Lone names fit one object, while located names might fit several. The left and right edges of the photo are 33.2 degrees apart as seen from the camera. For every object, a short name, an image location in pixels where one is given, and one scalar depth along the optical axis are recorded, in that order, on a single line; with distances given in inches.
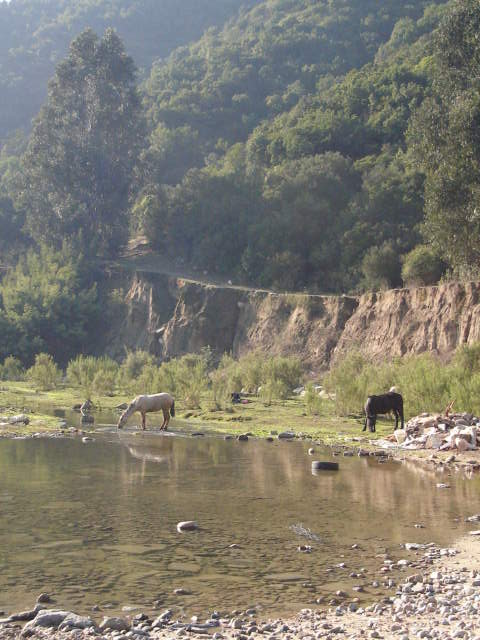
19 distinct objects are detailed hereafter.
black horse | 1180.5
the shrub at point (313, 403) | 1396.4
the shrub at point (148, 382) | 1729.5
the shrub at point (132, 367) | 2010.2
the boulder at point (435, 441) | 1007.3
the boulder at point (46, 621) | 378.0
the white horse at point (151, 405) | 1286.9
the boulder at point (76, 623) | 379.2
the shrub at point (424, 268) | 2018.9
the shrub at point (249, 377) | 1765.5
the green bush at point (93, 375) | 1907.0
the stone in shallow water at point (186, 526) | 582.3
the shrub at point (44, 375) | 2026.3
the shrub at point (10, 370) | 2333.9
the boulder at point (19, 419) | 1257.4
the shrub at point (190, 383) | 1593.3
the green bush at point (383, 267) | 2224.4
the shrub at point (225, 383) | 1614.2
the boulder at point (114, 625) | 378.9
